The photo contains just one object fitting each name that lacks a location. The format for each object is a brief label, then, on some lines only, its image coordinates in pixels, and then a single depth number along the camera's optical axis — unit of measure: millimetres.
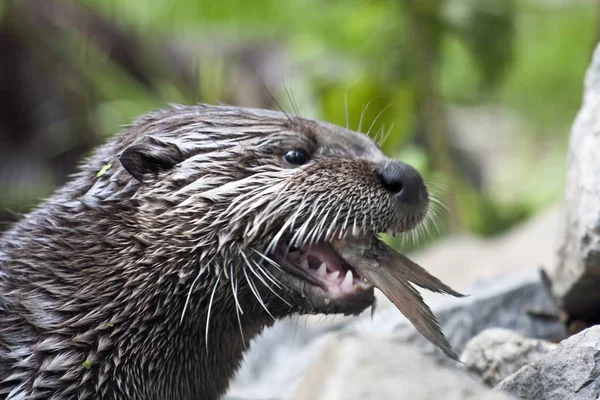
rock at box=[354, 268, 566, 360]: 7250
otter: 5355
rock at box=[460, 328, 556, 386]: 5719
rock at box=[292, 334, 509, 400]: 3320
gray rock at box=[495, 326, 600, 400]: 4594
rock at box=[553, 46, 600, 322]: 5574
